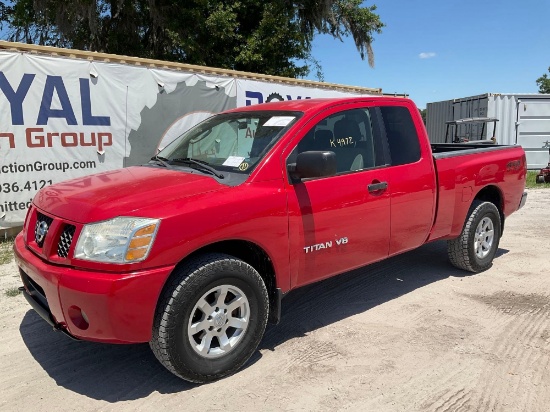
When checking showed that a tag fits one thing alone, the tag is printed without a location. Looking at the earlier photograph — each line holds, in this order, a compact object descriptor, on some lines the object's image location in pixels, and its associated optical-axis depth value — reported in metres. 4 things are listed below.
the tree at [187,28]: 14.95
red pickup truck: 2.71
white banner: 6.58
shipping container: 16.03
